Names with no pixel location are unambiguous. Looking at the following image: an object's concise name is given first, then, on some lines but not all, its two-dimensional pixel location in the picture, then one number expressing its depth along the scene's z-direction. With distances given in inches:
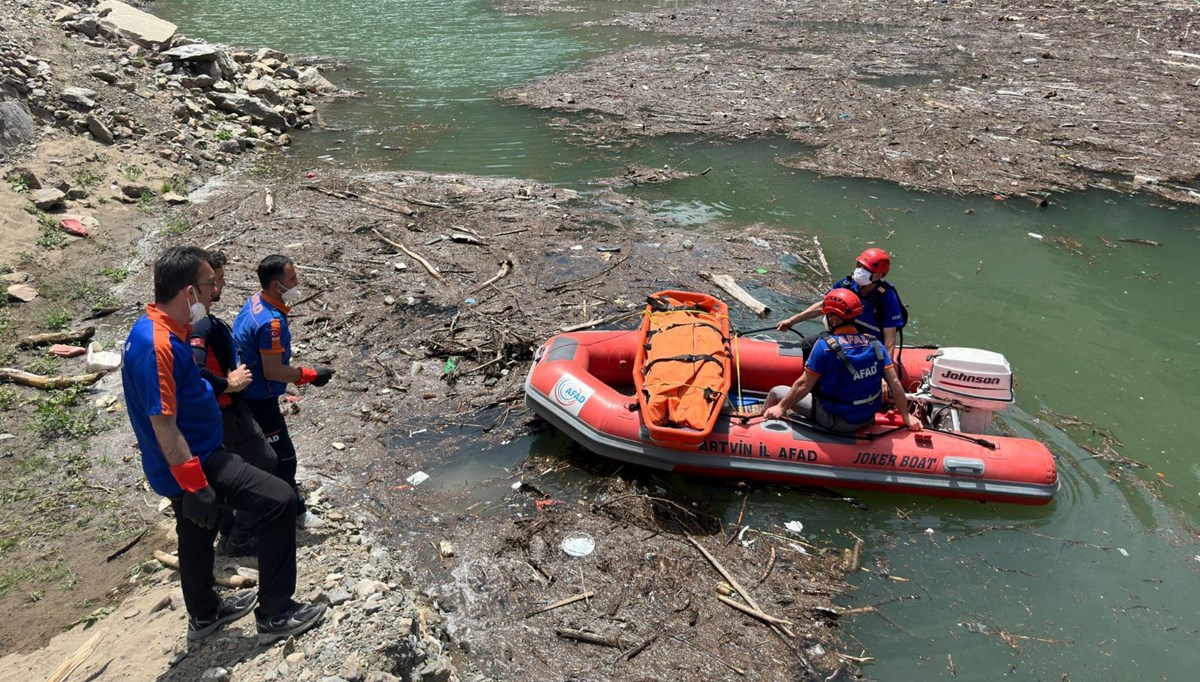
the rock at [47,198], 385.1
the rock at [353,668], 147.6
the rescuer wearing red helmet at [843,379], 226.2
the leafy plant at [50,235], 363.3
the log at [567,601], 201.5
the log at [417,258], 370.0
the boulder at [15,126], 412.6
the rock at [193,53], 602.5
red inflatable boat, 242.7
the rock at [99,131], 464.4
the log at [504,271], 367.2
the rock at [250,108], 591.2
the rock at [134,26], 612.7
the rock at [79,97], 474.3
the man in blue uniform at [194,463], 134.5
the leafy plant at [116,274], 352.8
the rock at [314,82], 719.7
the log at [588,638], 191.6
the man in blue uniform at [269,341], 184.4
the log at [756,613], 198.4
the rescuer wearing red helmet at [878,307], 249.6
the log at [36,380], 272.8
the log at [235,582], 177.2
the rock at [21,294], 319.6
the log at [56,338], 295.6
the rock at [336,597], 171.5
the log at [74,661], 155.9
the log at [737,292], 351.3
